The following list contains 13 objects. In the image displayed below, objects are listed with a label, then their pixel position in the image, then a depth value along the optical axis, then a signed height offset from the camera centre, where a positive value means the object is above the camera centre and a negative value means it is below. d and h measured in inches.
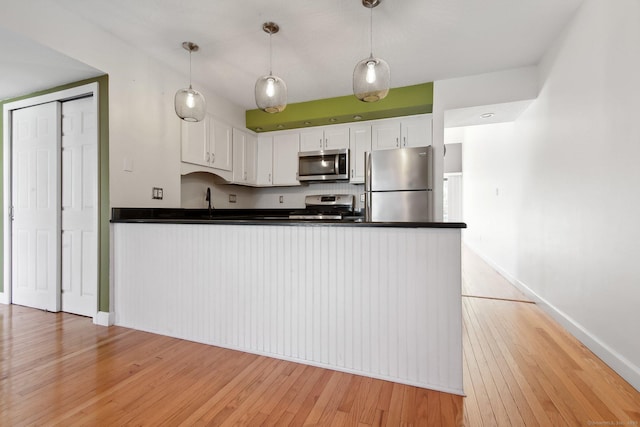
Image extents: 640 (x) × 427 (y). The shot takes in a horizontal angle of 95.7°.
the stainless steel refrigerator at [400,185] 125.2 +12.0
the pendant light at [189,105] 87.1 +32.2
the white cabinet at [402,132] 139.3 +39.2
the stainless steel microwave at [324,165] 147.6 +24.2
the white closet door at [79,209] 98.2 +0.4
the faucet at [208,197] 146.5 +7.0
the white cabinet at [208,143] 122.0 +31.0
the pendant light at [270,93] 77.5 +31.9
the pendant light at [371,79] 70.1 +32.6
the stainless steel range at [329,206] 152.6 +3.0
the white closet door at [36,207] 105.8 +1.1
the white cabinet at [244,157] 154.6 +30.2
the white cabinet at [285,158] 163.2 +30.2
